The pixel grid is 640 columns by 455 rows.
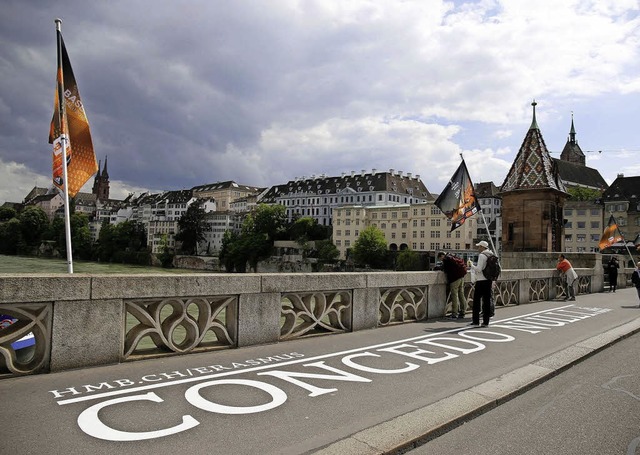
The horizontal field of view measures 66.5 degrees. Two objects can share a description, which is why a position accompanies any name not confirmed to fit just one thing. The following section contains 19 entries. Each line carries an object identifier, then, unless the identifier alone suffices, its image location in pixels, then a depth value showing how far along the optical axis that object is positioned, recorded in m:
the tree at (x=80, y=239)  111.20
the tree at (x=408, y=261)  92.12
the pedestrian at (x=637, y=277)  15.82
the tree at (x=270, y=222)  118.44
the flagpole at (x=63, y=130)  7.33
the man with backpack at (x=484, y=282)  9.49
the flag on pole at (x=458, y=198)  14.79
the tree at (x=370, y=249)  97.00
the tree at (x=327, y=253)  106.12
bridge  3.71
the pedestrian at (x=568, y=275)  15.98
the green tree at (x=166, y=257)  119.44
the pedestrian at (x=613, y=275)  21.14
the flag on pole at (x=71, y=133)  8.41
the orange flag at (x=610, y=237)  25.50
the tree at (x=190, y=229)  128.62
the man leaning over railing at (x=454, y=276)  10.49
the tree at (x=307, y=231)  116.94
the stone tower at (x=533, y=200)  22.86
